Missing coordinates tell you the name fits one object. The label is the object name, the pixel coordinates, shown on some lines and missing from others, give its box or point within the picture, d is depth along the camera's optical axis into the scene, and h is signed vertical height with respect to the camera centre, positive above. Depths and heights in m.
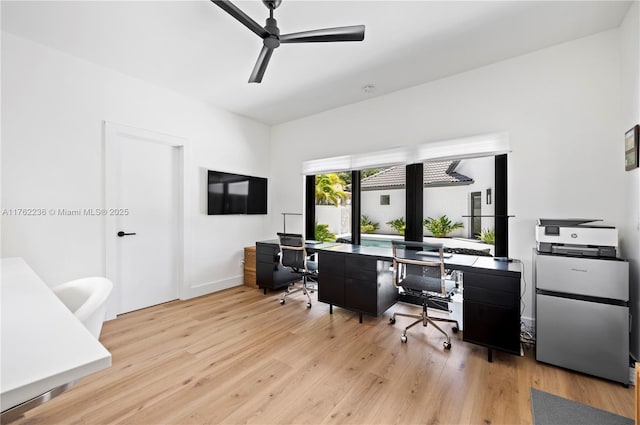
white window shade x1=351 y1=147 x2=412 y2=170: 3.46 +0.71
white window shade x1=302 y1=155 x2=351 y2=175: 3.97 +0.70
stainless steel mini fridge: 1.93 -0.76
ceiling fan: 1.95 +1.30
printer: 2.01 -0.20
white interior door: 3.15 -0.08
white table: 0.59 -0.36
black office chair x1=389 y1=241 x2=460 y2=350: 2.48 -0.63
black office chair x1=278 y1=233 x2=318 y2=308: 3.48 -0.60
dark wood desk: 2.21 -0.76
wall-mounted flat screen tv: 4.04 +0.28
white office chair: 1.25 -0.46
